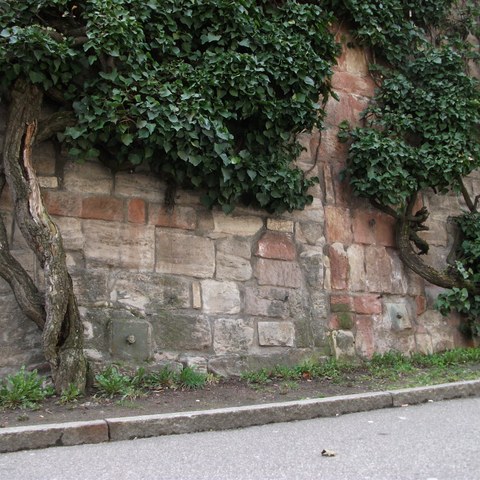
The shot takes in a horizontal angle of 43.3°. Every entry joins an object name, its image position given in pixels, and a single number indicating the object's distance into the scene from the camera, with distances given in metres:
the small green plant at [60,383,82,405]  4.14
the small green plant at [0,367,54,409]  4.03
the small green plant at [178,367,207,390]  4.83
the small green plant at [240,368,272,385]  5.17
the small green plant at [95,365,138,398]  4.36
